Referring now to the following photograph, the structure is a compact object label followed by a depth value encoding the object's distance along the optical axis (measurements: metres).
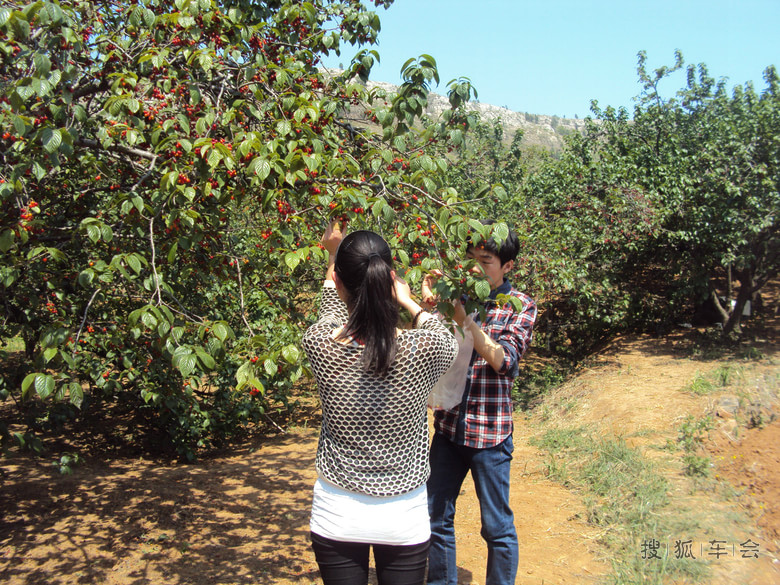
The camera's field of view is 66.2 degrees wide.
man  2.23
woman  1.57
